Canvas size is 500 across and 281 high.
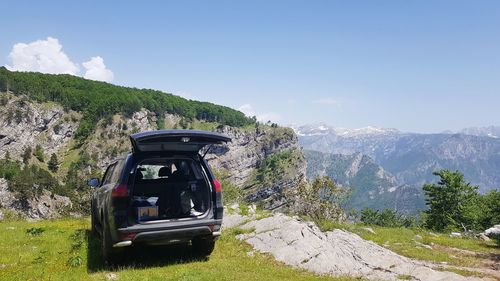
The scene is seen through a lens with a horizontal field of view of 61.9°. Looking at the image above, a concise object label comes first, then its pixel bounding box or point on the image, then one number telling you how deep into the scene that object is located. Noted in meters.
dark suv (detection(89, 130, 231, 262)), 10.32
